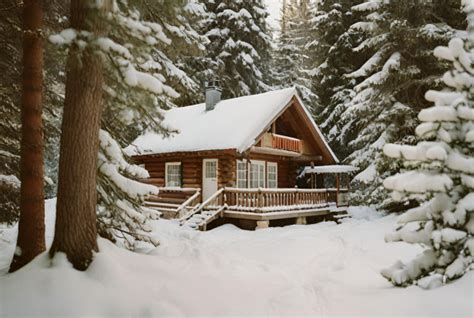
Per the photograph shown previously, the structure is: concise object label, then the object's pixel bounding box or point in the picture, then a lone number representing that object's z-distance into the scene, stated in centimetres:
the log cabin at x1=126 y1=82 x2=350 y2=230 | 1731
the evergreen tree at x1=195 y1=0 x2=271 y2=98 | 3111
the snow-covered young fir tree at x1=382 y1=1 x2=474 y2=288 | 543
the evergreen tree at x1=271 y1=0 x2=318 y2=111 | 3620
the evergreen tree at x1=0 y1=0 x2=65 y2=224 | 812
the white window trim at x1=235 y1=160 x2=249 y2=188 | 1965
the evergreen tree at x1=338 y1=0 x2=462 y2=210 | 1664
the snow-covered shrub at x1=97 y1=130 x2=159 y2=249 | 757
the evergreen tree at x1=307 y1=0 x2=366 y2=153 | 2723
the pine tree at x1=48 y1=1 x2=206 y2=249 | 602
